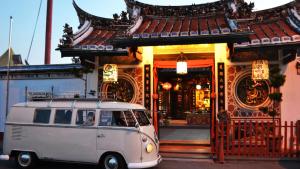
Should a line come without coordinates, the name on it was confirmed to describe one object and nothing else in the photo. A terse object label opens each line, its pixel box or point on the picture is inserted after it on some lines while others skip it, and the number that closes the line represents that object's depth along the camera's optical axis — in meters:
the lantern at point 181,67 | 9.03
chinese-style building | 8.33
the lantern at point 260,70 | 8.53
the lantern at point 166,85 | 13.93
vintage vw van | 6.64
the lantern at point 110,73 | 9.45
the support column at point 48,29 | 17.24
